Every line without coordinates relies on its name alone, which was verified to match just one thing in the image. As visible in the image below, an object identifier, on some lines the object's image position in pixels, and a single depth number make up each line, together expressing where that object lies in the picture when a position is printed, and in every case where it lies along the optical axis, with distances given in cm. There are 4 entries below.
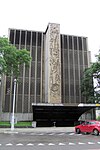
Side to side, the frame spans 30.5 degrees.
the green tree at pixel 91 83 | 3697
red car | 1799
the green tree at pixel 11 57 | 2649
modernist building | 3922
